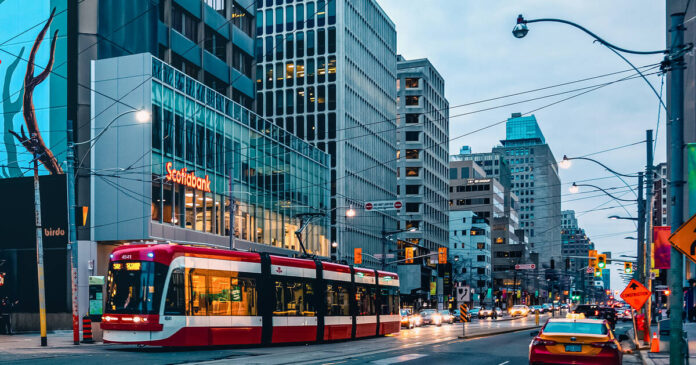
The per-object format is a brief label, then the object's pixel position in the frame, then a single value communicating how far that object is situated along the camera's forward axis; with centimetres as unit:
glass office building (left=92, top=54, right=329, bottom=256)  4316
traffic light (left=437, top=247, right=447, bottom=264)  6525
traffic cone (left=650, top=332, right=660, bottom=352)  2744
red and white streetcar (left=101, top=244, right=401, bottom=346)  2308
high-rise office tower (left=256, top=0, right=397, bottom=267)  9188
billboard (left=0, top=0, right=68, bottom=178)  4334
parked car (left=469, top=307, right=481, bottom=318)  9279
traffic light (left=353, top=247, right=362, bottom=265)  6484
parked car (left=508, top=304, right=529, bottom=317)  9737
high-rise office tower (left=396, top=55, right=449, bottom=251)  12281
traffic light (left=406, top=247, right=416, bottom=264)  7323
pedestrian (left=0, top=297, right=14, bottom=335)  3672
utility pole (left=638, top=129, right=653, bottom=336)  2958
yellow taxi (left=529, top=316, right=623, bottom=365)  1562
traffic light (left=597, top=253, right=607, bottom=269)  5628
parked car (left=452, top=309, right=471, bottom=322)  8098
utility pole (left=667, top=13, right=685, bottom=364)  1502
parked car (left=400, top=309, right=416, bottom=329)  5750
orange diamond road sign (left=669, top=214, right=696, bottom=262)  1282
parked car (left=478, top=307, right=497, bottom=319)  9325
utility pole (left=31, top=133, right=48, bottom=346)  2827
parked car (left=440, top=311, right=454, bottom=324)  7344
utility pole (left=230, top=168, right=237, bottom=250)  4109
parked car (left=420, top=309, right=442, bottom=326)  6531
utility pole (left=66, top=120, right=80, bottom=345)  2900
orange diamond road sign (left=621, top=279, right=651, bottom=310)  2848
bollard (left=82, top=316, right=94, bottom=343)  2916
